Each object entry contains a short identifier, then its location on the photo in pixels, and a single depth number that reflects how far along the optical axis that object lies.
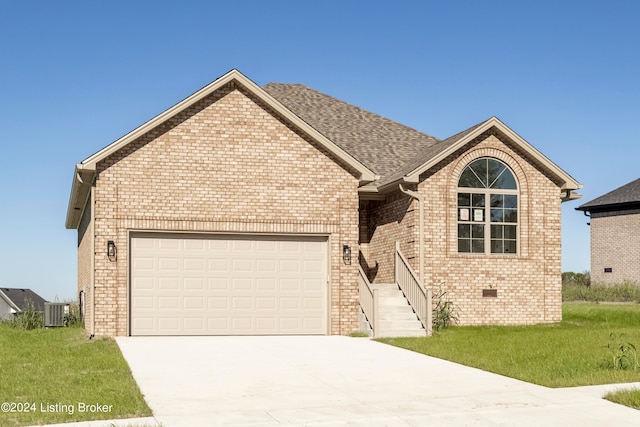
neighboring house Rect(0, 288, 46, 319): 37.56
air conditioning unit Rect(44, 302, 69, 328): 26.22
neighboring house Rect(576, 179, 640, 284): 41.84
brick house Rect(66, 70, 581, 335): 20.86
